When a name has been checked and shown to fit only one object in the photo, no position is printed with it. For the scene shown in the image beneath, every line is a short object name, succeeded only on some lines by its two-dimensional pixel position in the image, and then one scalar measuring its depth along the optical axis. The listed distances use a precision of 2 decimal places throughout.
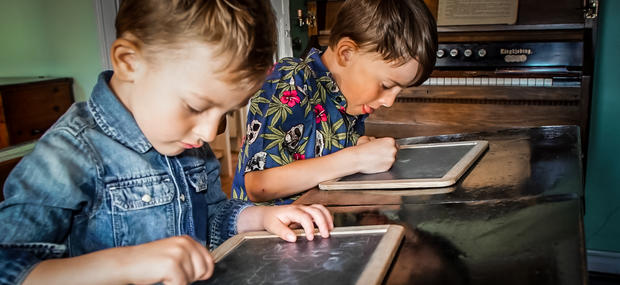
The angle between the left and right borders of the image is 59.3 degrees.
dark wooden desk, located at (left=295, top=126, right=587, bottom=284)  0.69
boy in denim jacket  0.71
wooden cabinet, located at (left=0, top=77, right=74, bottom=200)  3.46
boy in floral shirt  1.32
